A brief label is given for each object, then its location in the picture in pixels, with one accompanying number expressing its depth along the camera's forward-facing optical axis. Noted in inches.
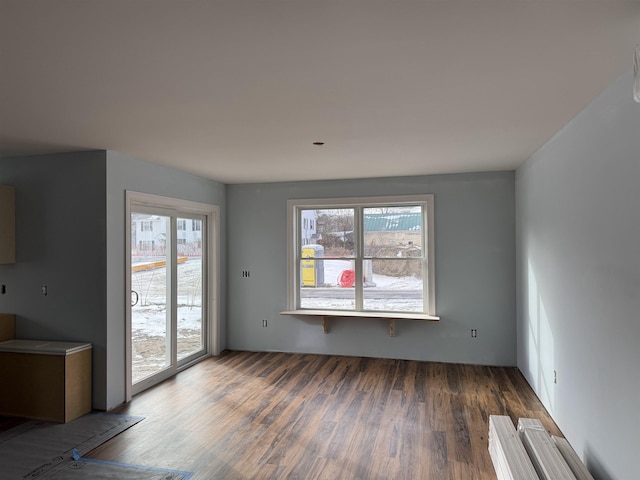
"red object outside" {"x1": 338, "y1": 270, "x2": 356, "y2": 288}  223.6
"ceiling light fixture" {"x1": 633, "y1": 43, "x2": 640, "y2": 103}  60.1
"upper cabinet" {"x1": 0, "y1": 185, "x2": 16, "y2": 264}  154.3
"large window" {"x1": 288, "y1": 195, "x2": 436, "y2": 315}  214.2
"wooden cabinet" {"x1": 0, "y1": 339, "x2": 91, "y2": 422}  140.1
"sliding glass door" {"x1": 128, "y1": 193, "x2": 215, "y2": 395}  169.5
